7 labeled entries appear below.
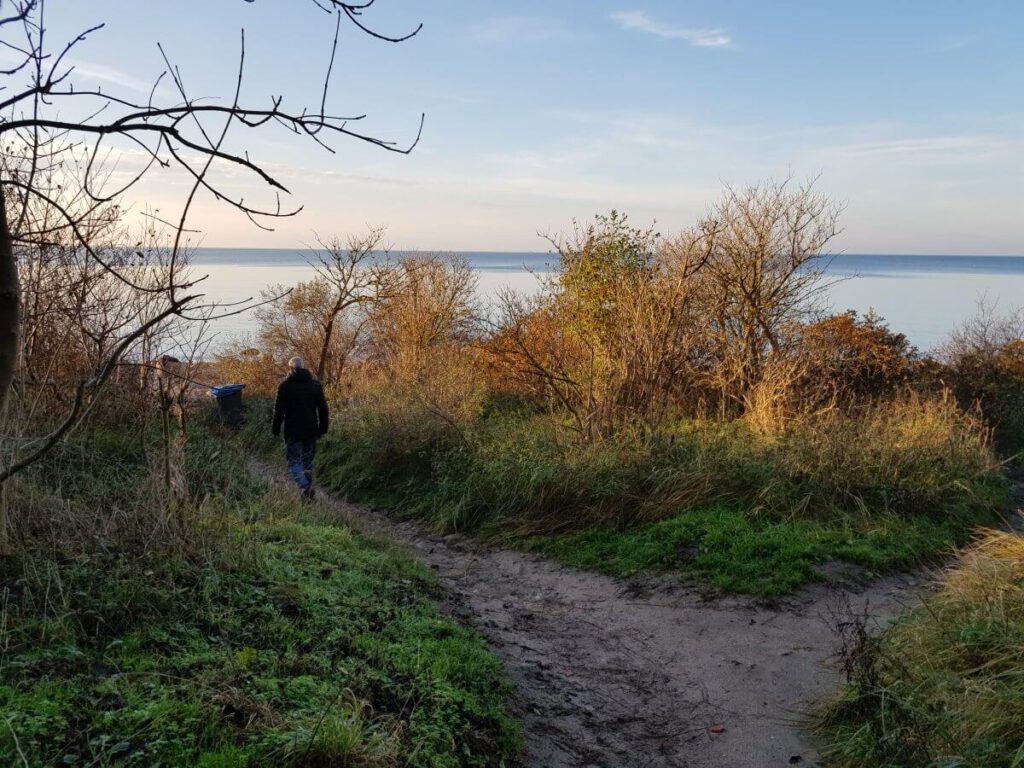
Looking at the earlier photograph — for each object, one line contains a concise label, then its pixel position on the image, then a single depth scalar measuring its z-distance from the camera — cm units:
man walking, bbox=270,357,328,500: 1100
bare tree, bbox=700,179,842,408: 1424
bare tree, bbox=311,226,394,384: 1988
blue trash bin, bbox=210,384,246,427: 1627
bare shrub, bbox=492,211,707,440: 1091
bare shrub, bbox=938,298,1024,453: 1454
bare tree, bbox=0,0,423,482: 199
